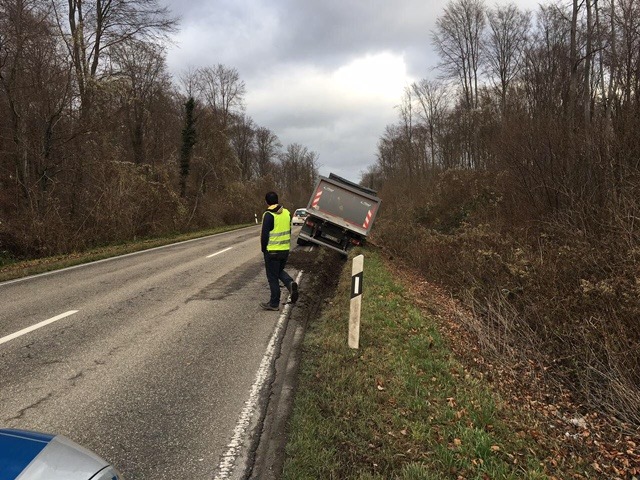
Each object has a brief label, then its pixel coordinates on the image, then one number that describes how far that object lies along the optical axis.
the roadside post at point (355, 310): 5.33
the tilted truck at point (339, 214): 13.74
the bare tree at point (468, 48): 36.12
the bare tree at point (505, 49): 31.83
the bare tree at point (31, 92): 14.85
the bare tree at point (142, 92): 30.67
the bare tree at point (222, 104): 53.88
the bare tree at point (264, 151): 86.56
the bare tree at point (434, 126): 39.66
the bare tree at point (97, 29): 18.86
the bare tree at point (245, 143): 68.25
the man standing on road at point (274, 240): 7.41
